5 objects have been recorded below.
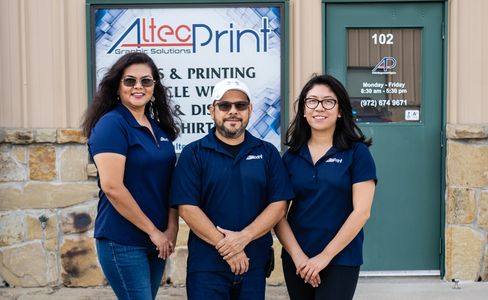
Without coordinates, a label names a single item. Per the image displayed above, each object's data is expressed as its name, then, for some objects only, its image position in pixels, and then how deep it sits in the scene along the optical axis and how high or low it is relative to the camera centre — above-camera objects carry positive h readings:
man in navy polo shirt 3.55 -0.41
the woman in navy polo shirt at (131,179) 3.53 -0.30
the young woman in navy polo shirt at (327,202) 3.59 -0.42
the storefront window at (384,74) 6.22 +0.34
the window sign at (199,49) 6.11 +0.56
